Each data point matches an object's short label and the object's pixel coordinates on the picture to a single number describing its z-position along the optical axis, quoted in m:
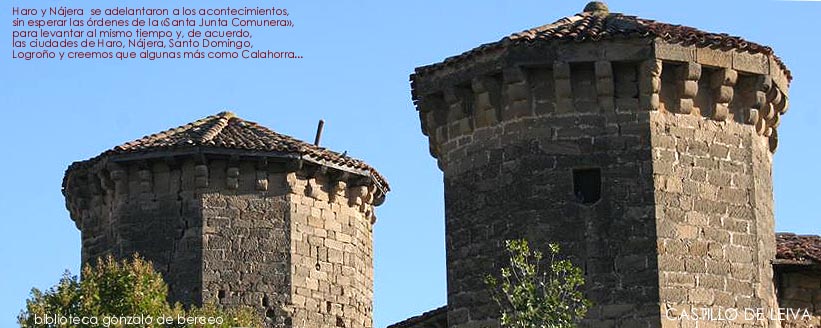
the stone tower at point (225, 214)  36.66
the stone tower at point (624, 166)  30.47
